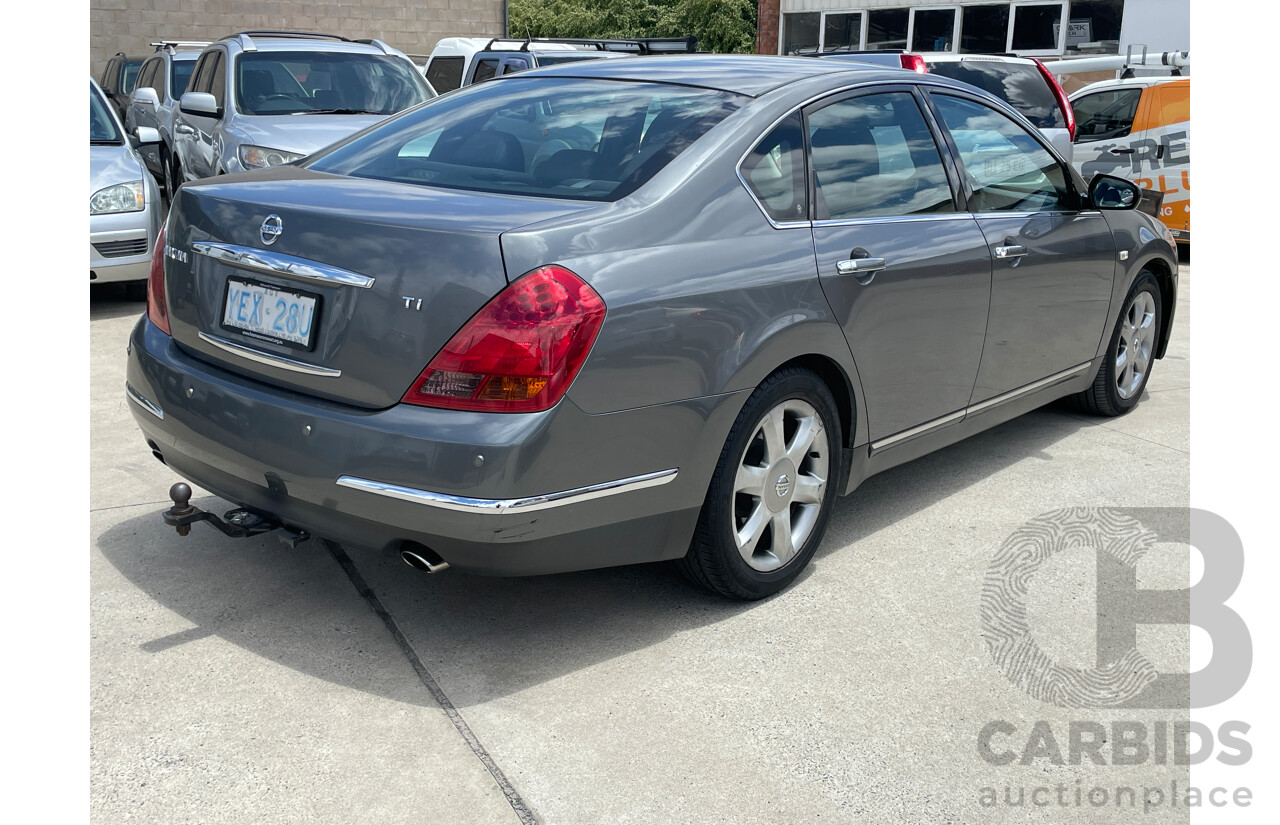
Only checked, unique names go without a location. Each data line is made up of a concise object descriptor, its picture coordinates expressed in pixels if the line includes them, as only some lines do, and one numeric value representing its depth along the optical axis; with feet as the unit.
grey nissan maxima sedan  9.25
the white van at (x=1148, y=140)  37.37
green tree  124.26
